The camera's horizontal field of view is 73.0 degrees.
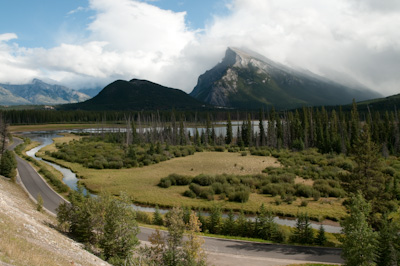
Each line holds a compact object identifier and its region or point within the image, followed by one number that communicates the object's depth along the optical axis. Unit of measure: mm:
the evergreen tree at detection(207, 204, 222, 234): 36219
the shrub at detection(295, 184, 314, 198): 51903
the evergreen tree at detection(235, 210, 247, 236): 35156
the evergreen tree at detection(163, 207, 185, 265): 21016
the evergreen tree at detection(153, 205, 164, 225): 38500
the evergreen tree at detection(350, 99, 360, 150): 100919
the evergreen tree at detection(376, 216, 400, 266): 25258
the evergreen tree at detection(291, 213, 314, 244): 33094
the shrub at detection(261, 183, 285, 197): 52938
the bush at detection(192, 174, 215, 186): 59531
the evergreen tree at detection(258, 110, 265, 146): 130525
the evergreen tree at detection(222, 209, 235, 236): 35612
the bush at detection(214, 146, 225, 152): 113519
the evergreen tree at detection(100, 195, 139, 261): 23859
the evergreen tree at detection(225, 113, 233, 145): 140875
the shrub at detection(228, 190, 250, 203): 49094
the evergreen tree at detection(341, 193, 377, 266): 23016
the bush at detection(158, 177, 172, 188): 59075
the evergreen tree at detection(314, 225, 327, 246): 32938
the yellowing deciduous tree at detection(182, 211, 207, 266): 20250
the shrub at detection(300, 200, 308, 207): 46812
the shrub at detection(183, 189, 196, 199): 53072
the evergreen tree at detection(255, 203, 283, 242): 33750
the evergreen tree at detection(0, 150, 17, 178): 54750
